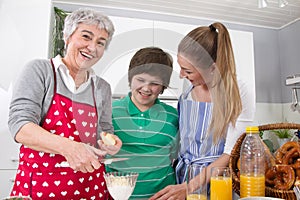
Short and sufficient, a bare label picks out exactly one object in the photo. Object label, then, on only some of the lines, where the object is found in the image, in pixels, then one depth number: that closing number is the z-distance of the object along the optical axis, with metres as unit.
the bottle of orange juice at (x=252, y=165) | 0.72
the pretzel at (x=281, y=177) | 0.72
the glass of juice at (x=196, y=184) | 0.72
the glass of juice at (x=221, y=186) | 0.72
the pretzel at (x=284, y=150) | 0.79
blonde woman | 0.89
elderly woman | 0.82
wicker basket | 0.80
